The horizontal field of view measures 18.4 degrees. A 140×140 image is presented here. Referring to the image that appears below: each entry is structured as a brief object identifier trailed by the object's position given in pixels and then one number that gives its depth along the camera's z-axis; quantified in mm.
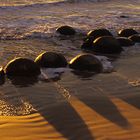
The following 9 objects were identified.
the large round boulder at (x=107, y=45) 10289
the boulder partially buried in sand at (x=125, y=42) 11002
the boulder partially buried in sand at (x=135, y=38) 11438
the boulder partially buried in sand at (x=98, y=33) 11758
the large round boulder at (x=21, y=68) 8125
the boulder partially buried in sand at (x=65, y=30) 13000
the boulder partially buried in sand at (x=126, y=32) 12349
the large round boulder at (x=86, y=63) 8539
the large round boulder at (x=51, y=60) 8727
